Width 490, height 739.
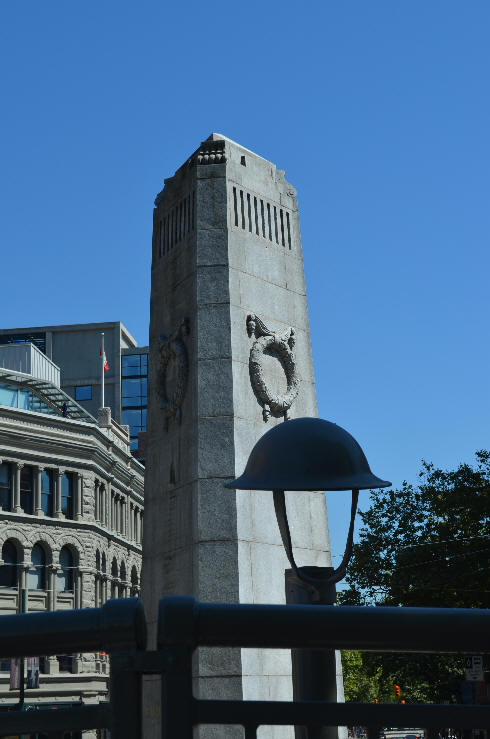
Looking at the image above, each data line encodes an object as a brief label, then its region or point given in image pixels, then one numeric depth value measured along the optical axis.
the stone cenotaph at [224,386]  12.42
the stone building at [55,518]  54.62
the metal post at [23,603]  46.53
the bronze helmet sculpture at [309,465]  5.71
